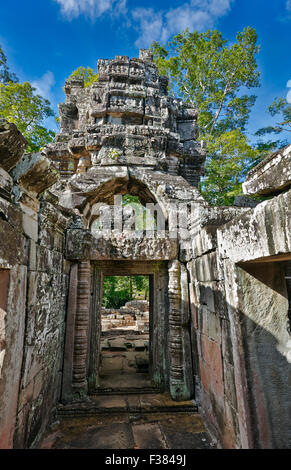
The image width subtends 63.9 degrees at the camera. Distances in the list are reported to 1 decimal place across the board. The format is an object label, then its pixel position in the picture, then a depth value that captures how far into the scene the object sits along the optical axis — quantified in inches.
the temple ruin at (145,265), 77.6
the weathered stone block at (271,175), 52.9
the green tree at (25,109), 392.2
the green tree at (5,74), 486.0
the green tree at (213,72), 519.8
